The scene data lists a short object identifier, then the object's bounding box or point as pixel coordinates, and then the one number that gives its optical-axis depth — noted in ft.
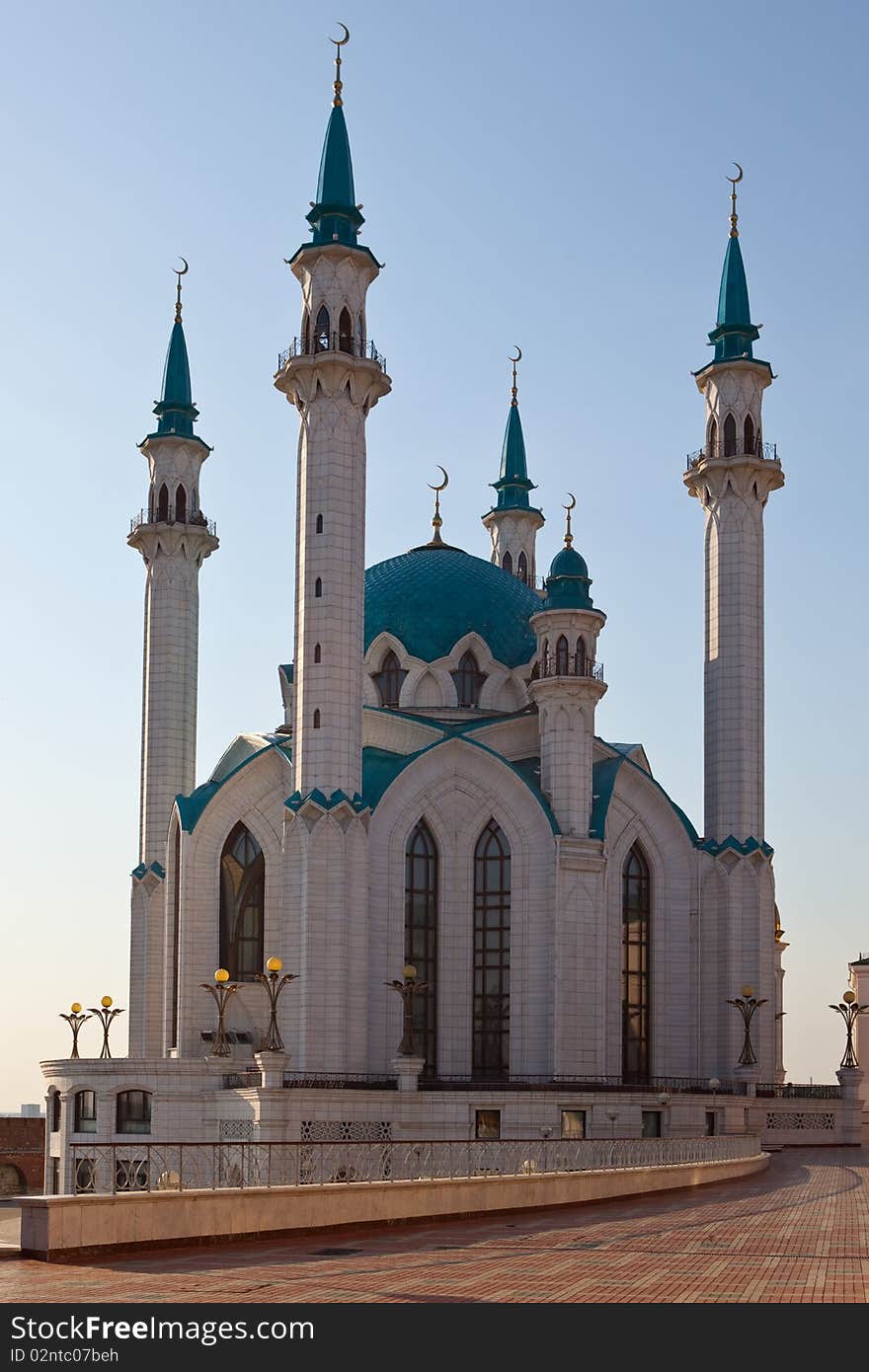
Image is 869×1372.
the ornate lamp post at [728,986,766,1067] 178.81
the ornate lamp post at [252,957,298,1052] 151.15
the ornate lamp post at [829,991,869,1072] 176.76
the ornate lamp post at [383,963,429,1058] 160.15
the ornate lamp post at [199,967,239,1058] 159.63
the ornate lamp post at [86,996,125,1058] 186.80
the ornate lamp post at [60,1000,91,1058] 190.29
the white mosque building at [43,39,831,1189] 163.63
